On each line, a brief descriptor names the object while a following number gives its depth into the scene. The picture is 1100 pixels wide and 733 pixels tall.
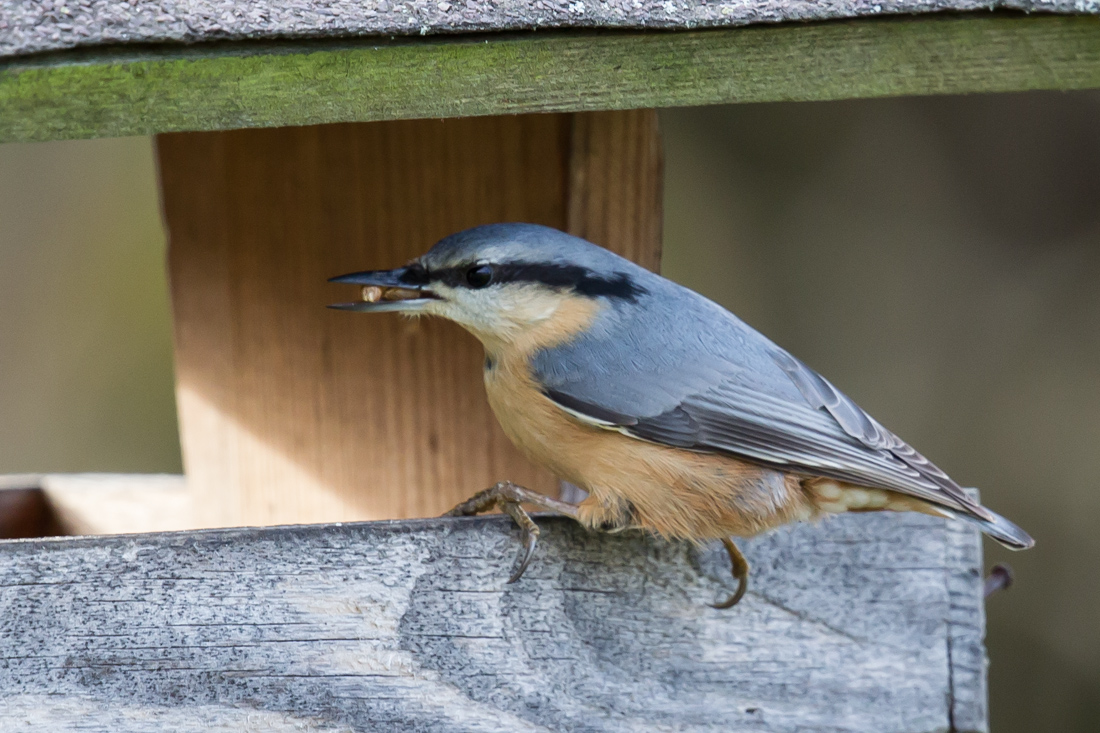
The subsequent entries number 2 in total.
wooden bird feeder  3.44
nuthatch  3.48
